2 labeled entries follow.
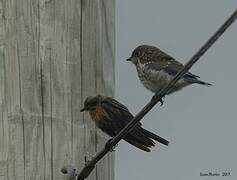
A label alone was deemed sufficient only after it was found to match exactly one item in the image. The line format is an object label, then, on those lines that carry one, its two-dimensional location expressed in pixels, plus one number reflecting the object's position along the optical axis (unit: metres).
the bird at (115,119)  6.18
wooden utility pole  5.72
